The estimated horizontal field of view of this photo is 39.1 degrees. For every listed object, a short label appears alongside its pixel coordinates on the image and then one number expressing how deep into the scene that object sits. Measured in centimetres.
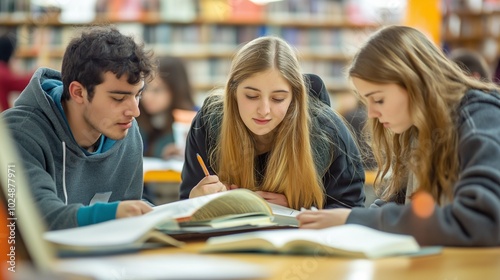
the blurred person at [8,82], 420
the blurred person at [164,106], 411
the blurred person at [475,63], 383
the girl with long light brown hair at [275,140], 193
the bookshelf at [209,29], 661
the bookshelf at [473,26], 783
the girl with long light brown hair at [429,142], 127
